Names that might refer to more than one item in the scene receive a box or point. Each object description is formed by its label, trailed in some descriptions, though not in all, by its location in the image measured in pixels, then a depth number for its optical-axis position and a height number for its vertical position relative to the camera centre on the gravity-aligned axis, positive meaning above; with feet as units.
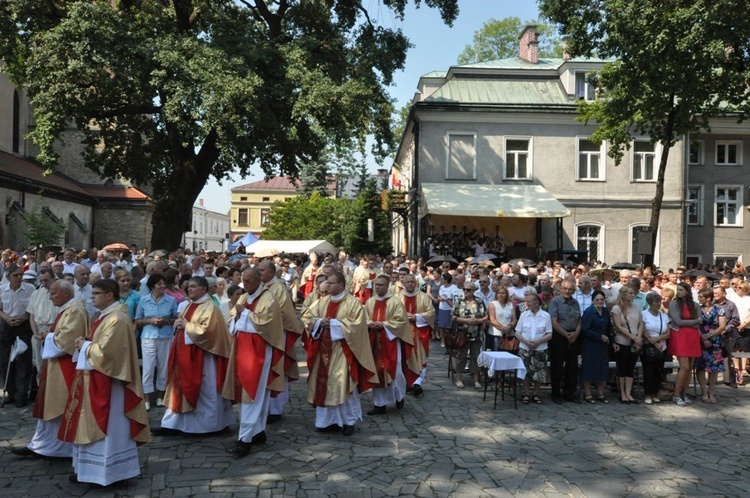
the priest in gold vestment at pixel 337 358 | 25.39 -3.83
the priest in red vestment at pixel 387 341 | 28.73 -3.54
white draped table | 29.43 -4.50
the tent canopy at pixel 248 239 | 105.59 +2.89
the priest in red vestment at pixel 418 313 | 32.83 -2.58
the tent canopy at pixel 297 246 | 99.48 +1.98
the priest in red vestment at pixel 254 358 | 22.86 -3.57
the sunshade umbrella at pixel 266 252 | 87.45 +0.75
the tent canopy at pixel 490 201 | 84.02 +8.33
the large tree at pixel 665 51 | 53.88 +18.71
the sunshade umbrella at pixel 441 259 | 71.20 +0.35
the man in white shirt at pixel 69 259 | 46.53 -0.49
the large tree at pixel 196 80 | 61.00 +16.69
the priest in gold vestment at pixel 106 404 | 18.98 -4.36
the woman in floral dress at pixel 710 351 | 32.78 -4.01
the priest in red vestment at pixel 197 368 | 24.22 -4.13
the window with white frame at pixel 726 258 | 107.04 +2.00
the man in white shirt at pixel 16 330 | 28.66 -3.51
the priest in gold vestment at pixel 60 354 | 19.95 -3.08
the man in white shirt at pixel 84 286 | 30.55 -1.56
